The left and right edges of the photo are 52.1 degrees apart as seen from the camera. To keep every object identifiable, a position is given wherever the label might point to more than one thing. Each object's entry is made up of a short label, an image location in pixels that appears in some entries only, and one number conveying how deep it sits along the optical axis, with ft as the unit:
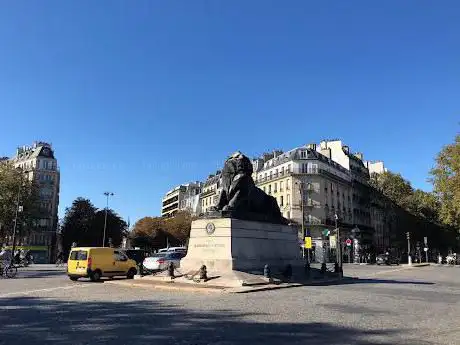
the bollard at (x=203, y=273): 63.08
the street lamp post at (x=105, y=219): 250.70
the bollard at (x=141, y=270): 77.28
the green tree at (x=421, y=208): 275.39
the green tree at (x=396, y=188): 284.08
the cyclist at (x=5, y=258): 101.23
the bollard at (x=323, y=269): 85.52
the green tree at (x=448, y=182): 129.49
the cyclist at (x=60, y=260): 207.63
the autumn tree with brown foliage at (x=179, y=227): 290.97
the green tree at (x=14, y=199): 223.71
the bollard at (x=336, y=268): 89.88
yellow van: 77.00
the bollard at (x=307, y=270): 77.62
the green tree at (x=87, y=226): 261.85
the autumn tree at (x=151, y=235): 306.35
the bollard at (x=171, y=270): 68.95
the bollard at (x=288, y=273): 69.66
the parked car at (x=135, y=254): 112.01
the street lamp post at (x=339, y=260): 89.40
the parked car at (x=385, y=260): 206.39
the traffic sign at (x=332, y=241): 247.89
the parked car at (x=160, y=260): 90.71
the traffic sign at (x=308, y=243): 135.38
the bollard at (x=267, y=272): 64.69
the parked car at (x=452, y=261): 249.55
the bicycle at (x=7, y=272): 92.63
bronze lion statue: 74.38
